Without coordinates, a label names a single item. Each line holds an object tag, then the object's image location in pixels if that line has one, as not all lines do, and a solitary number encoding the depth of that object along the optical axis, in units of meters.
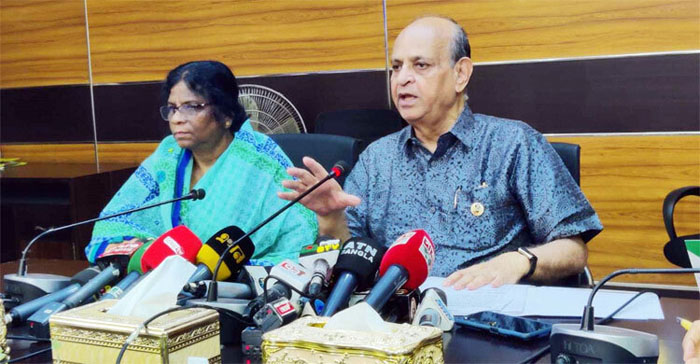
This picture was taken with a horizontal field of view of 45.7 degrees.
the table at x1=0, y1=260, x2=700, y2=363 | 1.21
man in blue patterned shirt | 2.01
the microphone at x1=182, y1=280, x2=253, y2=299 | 1.31
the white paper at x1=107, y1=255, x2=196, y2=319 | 0.98
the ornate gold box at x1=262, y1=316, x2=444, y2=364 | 0.81
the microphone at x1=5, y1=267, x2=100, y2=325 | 1.47
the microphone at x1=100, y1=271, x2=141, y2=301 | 1.37
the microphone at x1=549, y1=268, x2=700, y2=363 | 1.05
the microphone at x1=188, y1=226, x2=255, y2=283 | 1.43
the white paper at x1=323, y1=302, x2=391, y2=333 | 0.86
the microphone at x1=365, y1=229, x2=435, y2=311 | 1.23
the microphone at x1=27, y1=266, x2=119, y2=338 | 1.40
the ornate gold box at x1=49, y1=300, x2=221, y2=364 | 0.92
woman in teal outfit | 2.26
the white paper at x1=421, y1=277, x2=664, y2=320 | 1.43
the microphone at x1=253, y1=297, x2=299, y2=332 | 1.22
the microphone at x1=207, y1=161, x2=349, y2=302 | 1.31
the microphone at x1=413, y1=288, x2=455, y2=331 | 1.28
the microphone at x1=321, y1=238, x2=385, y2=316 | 1.23
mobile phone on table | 1.28
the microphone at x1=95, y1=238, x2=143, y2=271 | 1.55
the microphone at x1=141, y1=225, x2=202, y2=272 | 1.45
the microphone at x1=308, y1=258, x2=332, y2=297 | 1.27
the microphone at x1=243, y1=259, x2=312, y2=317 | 1.28
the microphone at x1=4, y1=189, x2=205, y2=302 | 1.57
